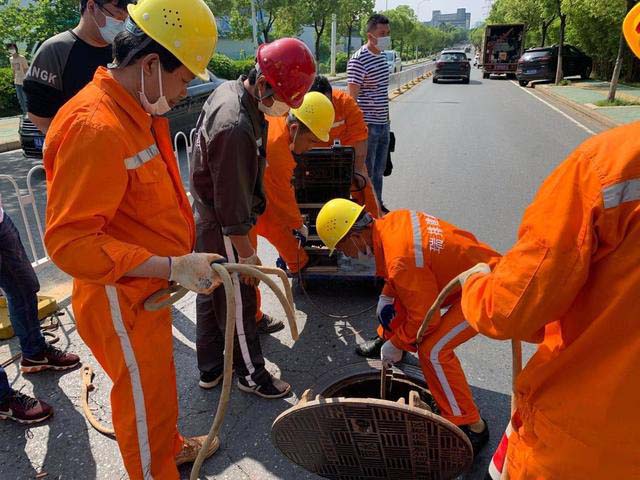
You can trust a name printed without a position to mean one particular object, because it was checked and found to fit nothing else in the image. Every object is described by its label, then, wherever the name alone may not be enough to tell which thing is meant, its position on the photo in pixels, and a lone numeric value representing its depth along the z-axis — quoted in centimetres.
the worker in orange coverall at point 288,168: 318
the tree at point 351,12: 3550
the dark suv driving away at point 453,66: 2616
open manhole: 179
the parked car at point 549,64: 2273
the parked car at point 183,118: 809
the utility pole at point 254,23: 2641
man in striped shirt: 560
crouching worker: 234
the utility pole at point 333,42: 3002
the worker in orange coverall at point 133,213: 153
